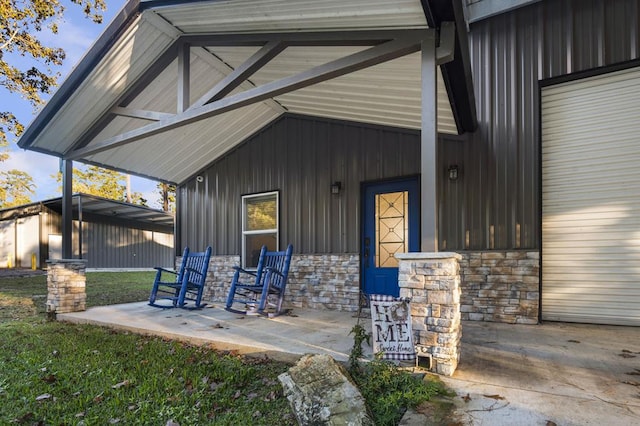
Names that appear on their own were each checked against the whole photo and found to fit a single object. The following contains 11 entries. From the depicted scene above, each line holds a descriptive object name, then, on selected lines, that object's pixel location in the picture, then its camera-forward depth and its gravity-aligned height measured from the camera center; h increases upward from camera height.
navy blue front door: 4.83 -0.15
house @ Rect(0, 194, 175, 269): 11.86 -0.47
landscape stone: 1.91 -1.00
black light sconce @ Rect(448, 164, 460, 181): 4.49 +0.58
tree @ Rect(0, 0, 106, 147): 8.64 +4.36
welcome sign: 2.42 -0.75
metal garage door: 3.94 +0.21
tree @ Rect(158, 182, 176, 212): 21.22 +1.36
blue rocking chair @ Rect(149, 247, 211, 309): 5.15 -0.91
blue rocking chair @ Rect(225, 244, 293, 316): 4.55 -0.86
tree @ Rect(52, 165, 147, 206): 19.16 +2.04
